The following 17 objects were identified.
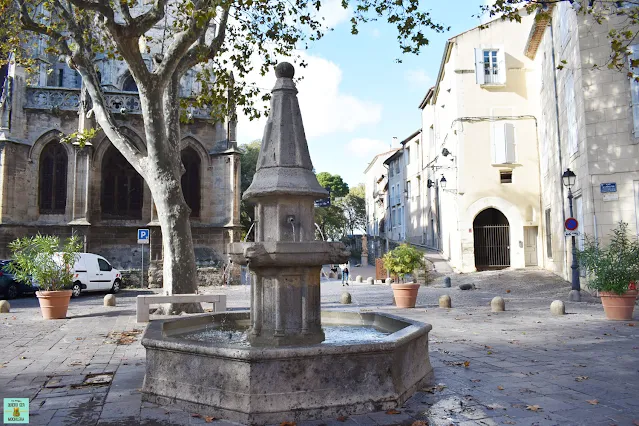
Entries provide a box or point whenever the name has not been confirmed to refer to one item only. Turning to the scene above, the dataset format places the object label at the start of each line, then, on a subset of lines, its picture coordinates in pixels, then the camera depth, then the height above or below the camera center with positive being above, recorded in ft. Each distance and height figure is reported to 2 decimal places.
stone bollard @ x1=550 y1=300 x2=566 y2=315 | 36.88 -4.28
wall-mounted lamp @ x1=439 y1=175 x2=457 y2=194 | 77.51 +10.73
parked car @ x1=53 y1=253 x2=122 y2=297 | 60.23 -2.22
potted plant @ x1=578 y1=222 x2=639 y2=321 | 31.86 -1.61
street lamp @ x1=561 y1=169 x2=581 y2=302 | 45.44 -1.63
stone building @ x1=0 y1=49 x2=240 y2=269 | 71.77 +11.78
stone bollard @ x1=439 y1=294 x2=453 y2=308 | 42.78 -4.29
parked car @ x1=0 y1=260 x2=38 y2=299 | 55.67 -3.10
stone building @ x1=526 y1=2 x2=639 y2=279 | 46.11 +11.50
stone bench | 36.58 -3.20
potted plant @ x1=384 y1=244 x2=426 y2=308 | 41.75 -1.22
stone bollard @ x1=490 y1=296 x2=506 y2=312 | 40.09 -4.37
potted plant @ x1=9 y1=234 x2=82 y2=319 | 36.55 -0.84
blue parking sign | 66.18 +2.71
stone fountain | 13.69 -2.77
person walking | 81.58 -3.56
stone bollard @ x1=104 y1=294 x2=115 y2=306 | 48.06 -4.18
